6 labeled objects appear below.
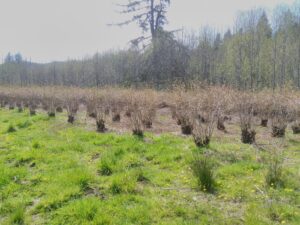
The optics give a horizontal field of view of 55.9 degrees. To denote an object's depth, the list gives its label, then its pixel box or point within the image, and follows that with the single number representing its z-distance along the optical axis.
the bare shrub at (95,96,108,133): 8.71
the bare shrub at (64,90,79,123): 10.51
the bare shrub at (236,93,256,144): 6.71
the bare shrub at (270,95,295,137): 7.60
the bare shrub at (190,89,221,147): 6.25
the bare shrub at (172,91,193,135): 7.75
